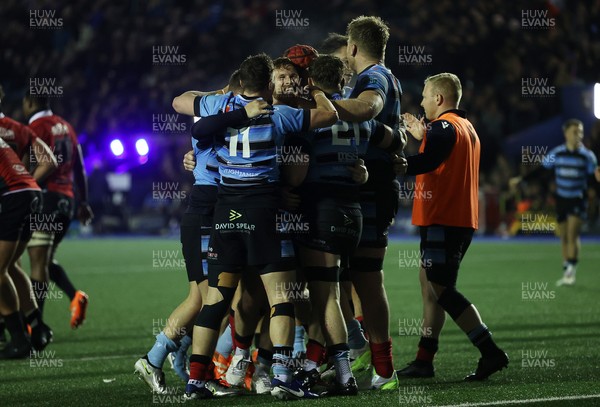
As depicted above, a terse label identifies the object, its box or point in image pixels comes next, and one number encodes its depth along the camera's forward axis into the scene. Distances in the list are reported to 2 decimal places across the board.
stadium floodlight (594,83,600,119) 49.25
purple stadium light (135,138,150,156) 54.06
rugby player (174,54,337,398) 12.50
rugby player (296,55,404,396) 12.84
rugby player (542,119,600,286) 31.20
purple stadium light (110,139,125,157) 58.19
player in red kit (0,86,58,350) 17.95
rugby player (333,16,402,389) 13.63
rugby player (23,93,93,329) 20.09
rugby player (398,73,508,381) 14.59
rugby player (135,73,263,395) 13.42
